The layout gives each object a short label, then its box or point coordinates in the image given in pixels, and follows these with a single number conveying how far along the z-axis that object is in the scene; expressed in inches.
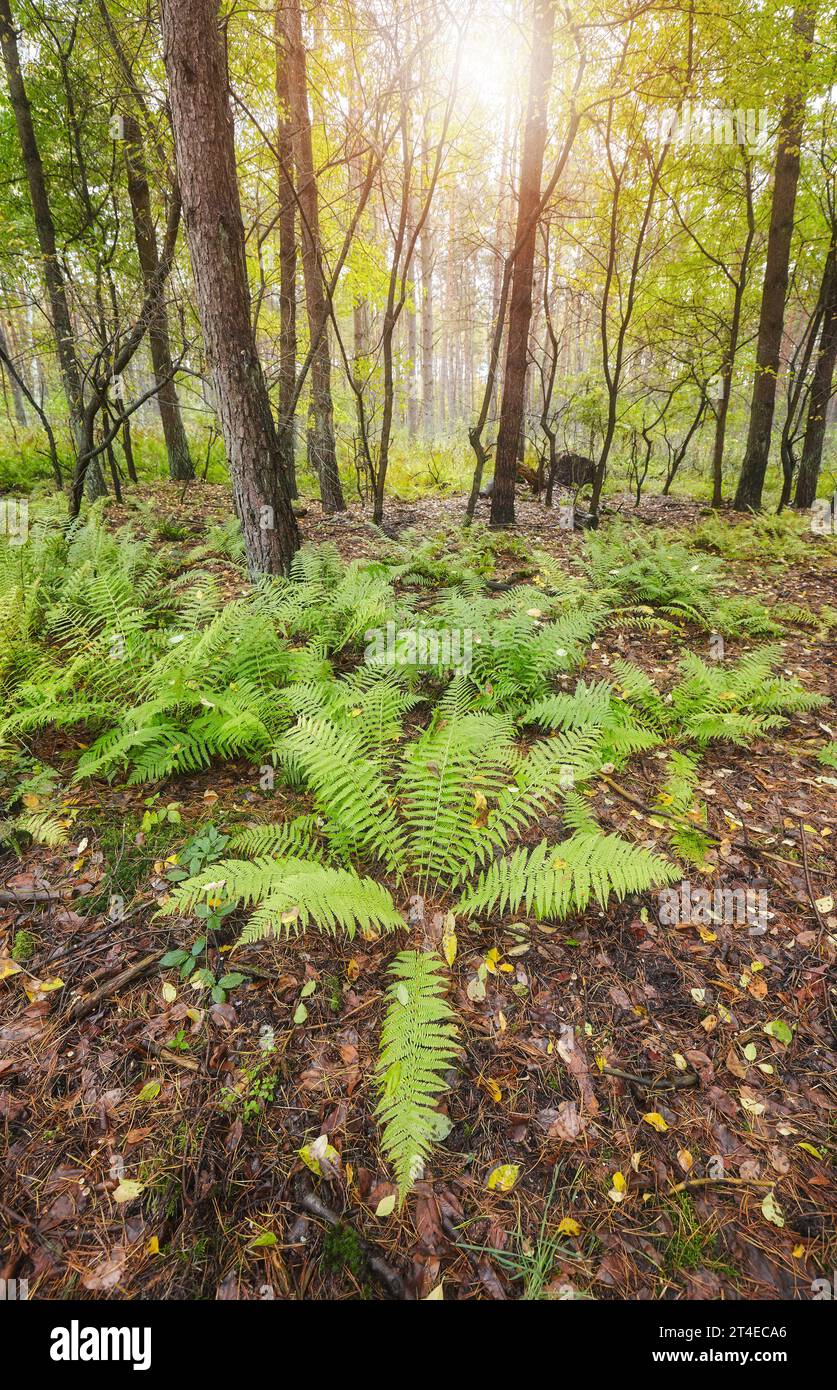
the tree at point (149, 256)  214.7
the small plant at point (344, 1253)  54.7
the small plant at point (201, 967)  75.7
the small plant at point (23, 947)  78.5
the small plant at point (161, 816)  99.3
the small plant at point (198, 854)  89.1
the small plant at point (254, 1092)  64.5
